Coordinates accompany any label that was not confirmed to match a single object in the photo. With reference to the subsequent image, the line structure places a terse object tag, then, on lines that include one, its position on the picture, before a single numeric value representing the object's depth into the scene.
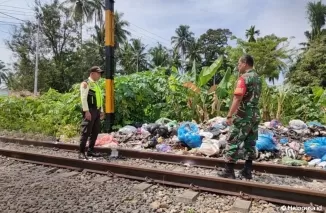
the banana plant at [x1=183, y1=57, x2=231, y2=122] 9.98
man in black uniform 5.79
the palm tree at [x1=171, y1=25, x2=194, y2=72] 77.81
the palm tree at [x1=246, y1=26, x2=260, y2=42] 45.63
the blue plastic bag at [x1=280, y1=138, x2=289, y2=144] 6.88
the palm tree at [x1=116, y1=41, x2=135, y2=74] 46.32
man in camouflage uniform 4.54
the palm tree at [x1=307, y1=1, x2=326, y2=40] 48.19
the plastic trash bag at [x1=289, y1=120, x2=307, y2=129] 7.90
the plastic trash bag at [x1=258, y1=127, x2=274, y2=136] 6.79
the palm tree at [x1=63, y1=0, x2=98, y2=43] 40.03
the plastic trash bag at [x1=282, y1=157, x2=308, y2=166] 5.52
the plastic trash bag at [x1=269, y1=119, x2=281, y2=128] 8.22
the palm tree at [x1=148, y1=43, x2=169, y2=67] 58.81
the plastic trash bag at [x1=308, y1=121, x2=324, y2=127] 8.12
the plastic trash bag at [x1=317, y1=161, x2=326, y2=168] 5.34
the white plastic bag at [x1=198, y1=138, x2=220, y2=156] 6.20
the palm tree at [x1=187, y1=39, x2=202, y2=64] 72.06
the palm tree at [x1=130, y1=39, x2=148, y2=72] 57.88
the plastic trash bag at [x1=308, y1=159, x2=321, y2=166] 5.56
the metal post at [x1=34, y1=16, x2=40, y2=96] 30.92
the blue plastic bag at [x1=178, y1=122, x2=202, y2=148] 6.85
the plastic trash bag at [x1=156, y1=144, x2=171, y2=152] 6.91
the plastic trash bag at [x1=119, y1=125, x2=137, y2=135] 8.52
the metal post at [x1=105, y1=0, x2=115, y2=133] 8.91
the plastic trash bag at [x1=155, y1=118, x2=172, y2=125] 9.13
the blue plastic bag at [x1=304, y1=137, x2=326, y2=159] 5.73
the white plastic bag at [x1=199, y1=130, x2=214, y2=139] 7.04
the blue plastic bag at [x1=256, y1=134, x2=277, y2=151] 6.16
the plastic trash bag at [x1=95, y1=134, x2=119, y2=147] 7.63
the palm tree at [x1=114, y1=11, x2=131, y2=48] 45.97
